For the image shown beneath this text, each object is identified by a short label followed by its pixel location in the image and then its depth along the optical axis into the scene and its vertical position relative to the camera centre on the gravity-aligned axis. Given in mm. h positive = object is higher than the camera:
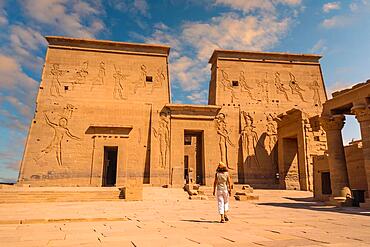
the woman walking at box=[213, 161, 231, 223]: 5824 -192
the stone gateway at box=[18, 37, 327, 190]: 18531 +4218
